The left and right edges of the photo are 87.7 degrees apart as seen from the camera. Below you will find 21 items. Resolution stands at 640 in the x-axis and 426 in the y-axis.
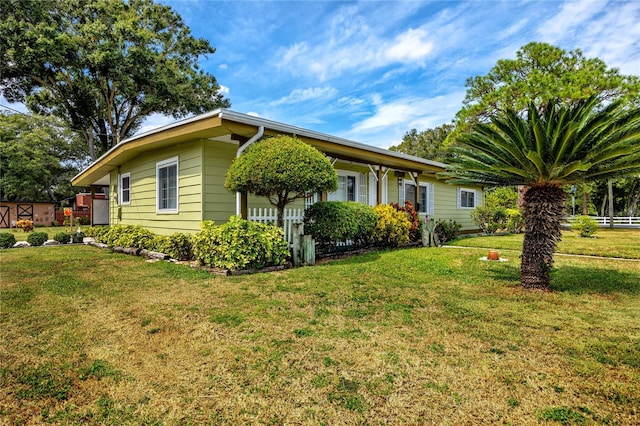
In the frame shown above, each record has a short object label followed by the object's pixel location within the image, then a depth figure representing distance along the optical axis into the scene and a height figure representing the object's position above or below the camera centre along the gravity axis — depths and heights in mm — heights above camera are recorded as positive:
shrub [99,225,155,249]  8766 -726
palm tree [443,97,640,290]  4270 +811
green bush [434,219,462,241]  11012 -548
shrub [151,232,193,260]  7312 -789
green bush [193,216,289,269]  5922 -626
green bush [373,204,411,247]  8930 -391
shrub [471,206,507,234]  14797 -159
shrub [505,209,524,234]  14664 -340
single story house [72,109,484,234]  7062 +1244
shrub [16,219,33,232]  15297 -714
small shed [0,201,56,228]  19516 -139
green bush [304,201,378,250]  7473 -214
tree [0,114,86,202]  22734 +3873
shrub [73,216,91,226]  20162 -605
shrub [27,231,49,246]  10086 -890
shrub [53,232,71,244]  11055 -928
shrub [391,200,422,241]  10211 -261
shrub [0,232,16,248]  9555 -888
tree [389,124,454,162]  34844 +7910
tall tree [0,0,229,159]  16859 +8112
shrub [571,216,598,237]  13273 -472
